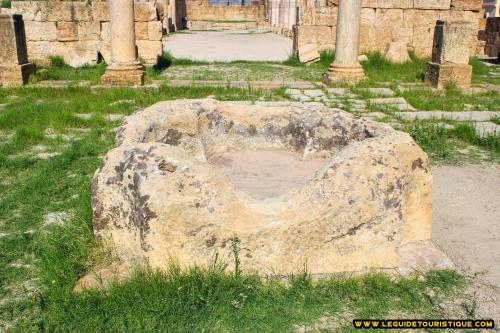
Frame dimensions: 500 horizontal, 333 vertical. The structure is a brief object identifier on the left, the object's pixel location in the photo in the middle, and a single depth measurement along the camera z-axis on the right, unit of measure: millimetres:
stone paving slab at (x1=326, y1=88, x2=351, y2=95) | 9006
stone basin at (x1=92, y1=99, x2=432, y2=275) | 2535
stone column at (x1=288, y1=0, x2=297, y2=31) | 22658
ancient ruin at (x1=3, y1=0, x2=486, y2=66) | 11938
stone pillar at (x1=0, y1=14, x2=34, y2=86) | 9125
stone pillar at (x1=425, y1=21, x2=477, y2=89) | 9703
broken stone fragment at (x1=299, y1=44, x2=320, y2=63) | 13438
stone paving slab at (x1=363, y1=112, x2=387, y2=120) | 7246
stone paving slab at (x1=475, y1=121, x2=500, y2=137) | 6225
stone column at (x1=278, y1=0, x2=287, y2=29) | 25375
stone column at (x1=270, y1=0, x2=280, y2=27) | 28203
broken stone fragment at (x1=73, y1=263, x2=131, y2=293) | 2547
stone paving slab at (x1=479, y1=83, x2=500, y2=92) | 9789
